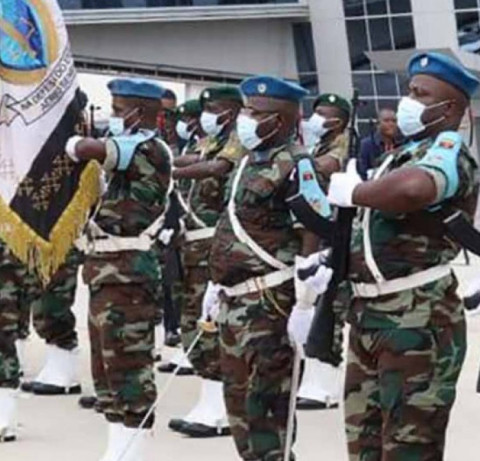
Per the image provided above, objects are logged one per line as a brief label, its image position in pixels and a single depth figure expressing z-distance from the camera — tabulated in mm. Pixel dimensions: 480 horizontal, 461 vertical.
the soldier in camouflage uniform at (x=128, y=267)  6320
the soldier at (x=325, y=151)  7820
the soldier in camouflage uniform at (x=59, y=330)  8445
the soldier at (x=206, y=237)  7375
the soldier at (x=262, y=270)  5504
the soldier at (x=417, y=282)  4582
